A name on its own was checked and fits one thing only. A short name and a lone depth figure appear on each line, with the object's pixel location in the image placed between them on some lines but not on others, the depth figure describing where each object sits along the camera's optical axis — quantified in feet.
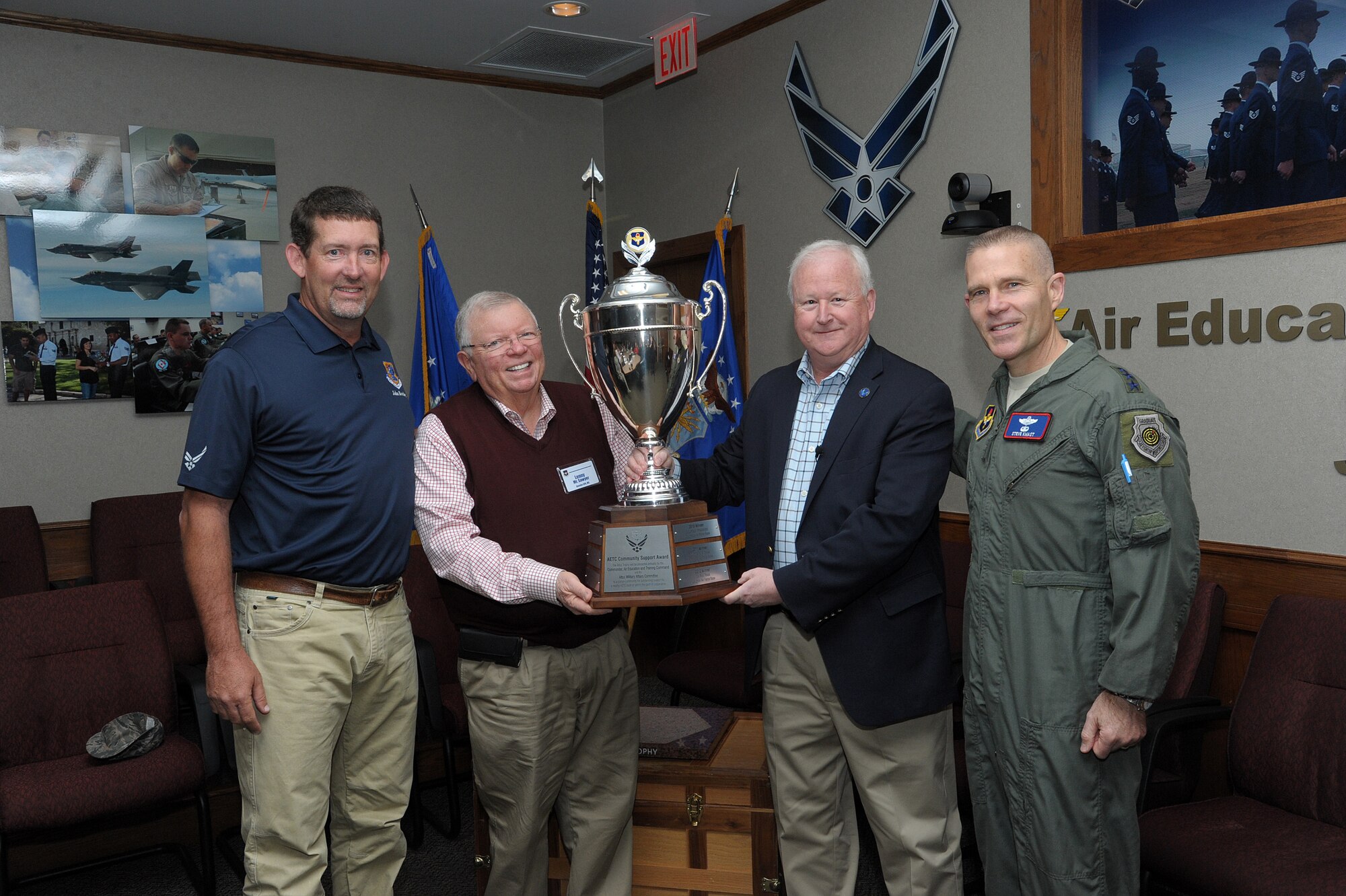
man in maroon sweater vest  6.94
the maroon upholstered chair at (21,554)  13.12
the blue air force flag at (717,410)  13.97
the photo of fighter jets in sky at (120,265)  14.34
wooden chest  8.05
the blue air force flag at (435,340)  15.26
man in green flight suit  5.67
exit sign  14.87
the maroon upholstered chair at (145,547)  13.39
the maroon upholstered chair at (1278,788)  6.63
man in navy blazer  6.71
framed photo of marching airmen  8.47
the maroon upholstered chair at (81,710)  8.63
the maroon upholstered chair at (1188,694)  8.12
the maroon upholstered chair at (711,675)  10.89
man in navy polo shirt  6.26
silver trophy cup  7.08
